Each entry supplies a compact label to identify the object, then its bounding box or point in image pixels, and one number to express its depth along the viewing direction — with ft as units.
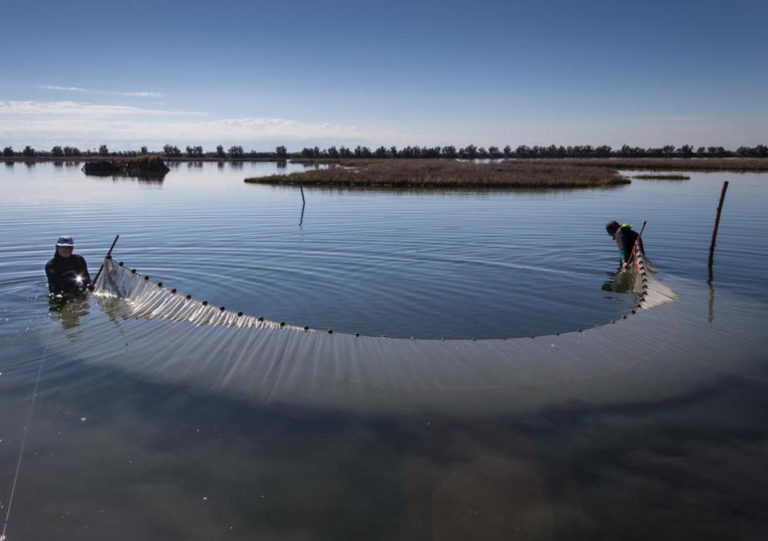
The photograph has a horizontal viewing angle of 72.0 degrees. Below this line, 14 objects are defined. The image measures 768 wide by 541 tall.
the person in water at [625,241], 49.21
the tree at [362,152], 565.70
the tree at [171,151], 607.37
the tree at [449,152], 520.01
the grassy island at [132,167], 253.65
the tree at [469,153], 532.85
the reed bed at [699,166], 243.17
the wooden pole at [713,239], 53.42
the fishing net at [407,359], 23.54
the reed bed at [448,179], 157.48
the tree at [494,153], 559.38
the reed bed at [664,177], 195.25
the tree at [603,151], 529.04
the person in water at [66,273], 38.11
